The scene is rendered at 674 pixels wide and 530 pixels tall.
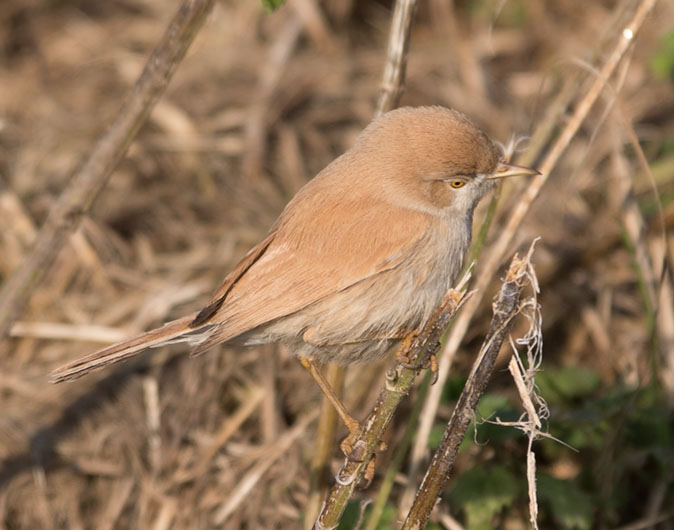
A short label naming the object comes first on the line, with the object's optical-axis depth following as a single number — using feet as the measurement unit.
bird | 19.77
